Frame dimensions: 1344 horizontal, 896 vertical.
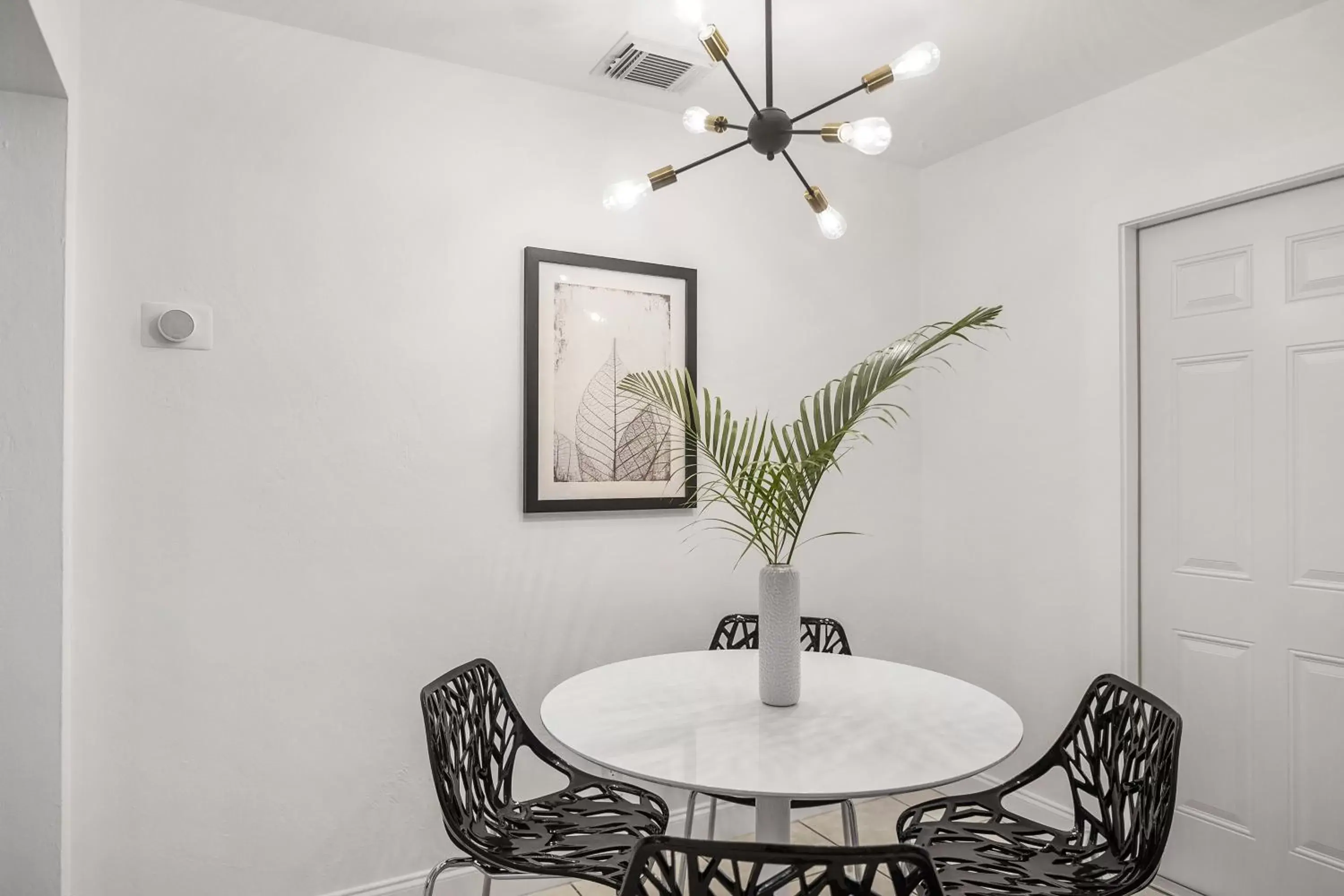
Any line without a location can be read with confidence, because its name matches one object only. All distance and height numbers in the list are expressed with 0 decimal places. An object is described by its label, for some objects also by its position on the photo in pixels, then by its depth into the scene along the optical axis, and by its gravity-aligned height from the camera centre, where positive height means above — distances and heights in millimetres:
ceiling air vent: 2371 +1185
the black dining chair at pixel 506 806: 1692 -807
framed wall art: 2590 +270
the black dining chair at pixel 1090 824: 1597 -801
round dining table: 1488 -566
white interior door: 2252 -205
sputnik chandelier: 1667 +732
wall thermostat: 2104 +341
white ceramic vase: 1896 -402
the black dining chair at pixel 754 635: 2732 -587
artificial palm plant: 1823 -16
